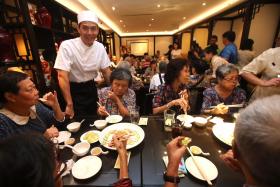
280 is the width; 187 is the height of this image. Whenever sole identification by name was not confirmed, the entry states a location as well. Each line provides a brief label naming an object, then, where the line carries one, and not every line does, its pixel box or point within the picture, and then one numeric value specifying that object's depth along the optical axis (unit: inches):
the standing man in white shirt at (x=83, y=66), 73.1
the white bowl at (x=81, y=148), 39.4
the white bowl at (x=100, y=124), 52.5
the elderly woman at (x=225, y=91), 67.6
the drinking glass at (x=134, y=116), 54.2
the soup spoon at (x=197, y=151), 38.7
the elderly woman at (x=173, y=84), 72.0
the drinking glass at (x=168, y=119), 51.0
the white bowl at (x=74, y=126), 50.3
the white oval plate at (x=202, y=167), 32.2
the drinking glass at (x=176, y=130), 45.2
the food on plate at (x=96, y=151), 39.9
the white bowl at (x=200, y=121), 51.0
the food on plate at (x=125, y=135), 43.4
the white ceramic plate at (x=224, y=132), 43.1
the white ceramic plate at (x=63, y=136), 45.7
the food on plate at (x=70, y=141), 44.3
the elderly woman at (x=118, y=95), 67.2
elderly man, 18.0
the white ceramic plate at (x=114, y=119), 57.2
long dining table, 31.7
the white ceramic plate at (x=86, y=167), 33.3
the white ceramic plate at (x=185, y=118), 54.3
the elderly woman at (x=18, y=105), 41.6
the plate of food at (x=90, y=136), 45.6
